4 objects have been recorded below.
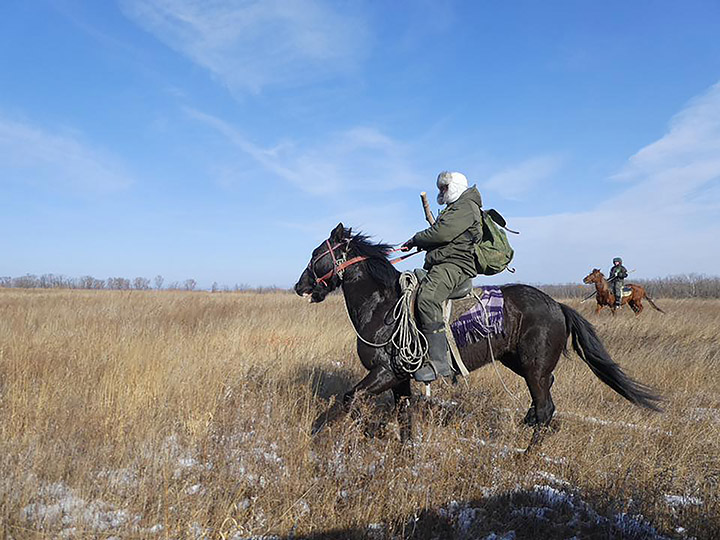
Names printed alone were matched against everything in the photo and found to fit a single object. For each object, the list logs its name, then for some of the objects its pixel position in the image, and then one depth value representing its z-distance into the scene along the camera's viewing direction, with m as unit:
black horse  4.46
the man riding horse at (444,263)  4.25
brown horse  18.00
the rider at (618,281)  17.80
